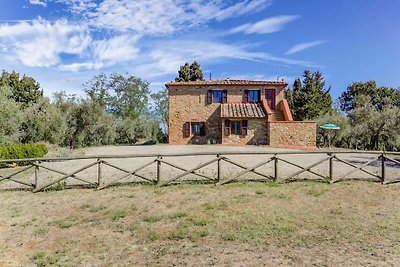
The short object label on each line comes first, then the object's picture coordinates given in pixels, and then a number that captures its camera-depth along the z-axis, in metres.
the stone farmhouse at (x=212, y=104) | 28.74
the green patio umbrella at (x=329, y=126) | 24.92
